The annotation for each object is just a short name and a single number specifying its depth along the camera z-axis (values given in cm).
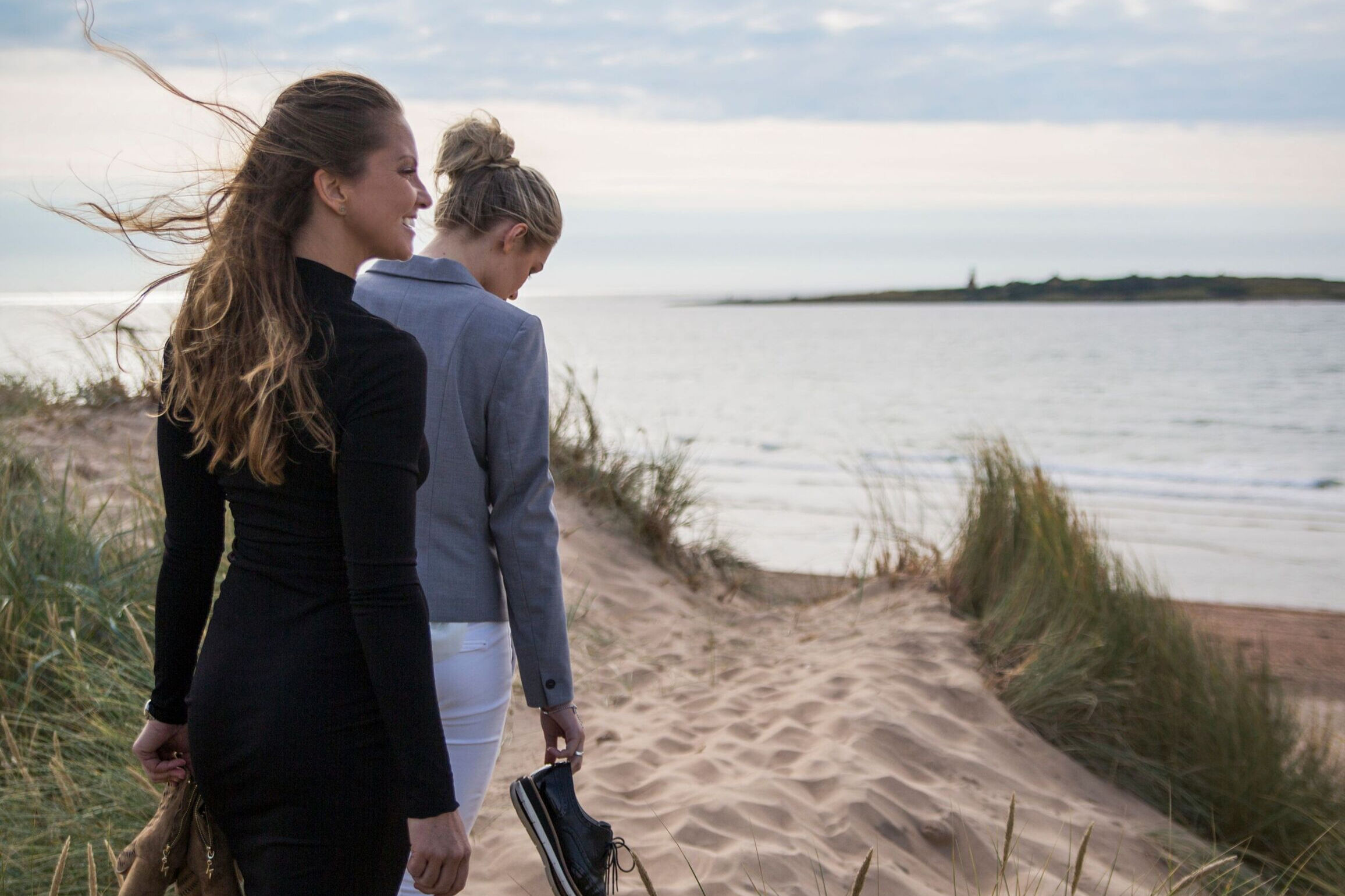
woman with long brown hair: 137
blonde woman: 189
